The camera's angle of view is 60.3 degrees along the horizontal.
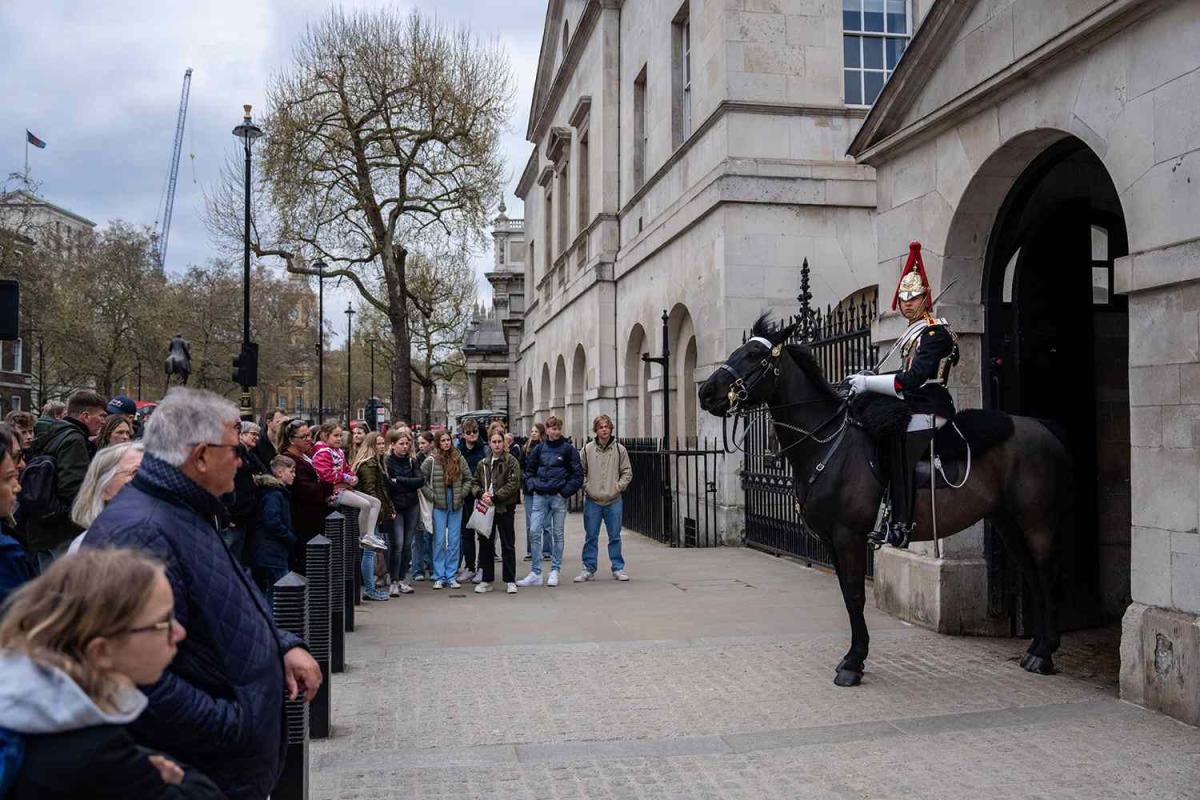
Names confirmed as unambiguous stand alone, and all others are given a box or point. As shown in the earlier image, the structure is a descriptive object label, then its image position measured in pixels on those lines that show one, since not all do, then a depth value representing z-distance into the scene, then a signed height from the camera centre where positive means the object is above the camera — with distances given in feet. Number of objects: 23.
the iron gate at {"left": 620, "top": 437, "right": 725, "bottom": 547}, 53.06 -3.95
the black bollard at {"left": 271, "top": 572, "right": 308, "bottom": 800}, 12.98 -4.23
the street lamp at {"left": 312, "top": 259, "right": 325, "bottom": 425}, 107.97 +15.66
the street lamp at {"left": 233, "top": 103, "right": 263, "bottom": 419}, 67.46 +5.05
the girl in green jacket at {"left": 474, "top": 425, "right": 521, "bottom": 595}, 38.83 -2.58
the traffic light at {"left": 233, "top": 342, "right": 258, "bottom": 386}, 67.36 +3.87
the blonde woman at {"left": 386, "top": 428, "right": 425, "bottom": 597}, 38.17 -2.76
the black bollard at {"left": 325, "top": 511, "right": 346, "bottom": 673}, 24.59 -4.22
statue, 57.77 +3.71
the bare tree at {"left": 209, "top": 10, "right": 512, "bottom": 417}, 102.12 +28.17
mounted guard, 23.36 +0.65
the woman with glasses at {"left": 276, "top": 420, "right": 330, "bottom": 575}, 29.71 -1.97
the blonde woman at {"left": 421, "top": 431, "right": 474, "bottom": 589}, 38.52 -2.33
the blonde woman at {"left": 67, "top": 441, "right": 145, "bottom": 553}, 13.79 -0.71
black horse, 24.35 -1.33
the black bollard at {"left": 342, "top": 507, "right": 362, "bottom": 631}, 30.76 -4.48
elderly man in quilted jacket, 8.87 -1.72
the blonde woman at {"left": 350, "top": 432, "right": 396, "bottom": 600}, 36.73 -2.06
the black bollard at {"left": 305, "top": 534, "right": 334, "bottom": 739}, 19.31 -3.71
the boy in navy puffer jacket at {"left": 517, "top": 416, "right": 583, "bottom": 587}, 40.40 -2.28
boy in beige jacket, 41.22 -2.64
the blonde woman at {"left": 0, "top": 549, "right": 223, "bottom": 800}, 6.38 -1.60
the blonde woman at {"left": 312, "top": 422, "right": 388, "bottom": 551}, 35.42 -2.04
